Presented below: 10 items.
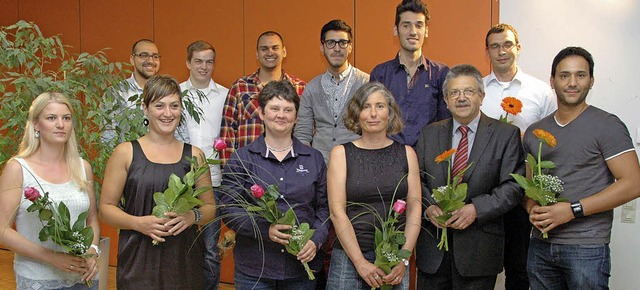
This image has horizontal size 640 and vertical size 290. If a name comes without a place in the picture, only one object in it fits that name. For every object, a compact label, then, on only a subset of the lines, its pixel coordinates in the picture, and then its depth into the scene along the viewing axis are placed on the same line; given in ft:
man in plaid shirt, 13.25
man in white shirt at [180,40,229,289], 13.87
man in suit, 9.50
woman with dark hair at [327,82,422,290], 9.21
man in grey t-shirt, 9.12
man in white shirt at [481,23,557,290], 11.50
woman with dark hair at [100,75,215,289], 8.91
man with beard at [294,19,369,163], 12.46
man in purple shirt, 11.78
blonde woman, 8.70
